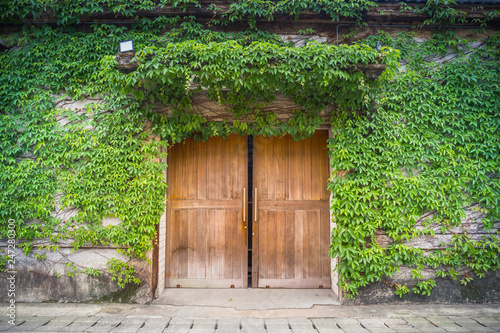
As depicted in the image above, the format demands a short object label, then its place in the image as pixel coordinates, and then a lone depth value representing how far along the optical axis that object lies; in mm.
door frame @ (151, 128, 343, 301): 3704
